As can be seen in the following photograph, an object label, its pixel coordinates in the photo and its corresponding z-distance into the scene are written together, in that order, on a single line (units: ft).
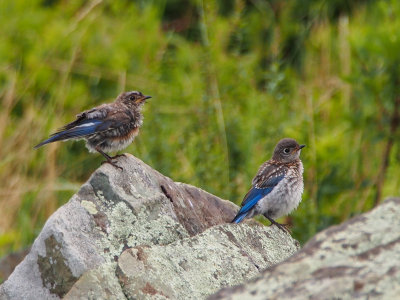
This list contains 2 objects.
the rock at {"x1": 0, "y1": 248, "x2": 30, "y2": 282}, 51.93
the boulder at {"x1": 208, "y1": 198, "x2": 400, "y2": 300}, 23.17
